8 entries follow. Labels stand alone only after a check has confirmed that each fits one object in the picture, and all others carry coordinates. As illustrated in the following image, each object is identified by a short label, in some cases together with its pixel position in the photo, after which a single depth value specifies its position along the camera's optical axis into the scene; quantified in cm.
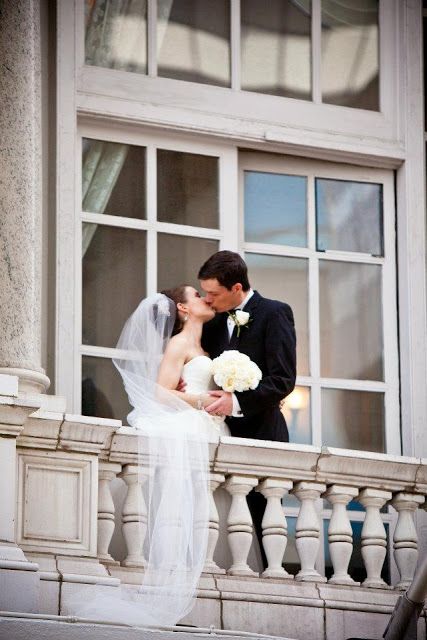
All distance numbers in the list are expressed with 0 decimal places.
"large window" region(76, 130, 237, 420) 1104
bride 960
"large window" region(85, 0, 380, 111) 1165
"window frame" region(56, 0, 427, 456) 1118
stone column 1005
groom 1047
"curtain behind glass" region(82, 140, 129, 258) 1130
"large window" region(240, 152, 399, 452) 1159
